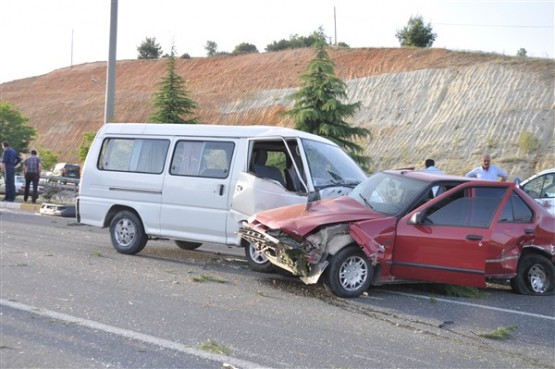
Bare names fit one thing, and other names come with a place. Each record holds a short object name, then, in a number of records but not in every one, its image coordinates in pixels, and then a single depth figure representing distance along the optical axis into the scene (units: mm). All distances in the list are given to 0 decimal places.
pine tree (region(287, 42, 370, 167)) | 21812
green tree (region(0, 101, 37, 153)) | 40250
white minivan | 8938
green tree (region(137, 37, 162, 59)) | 88875
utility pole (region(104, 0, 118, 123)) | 18844
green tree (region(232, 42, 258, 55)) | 90312
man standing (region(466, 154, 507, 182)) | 12672
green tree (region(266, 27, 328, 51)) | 83838
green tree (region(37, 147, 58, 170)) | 42125
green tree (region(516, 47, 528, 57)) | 54112
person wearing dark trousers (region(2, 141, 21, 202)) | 18266
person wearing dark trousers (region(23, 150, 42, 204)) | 18750
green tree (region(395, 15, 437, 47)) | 61188
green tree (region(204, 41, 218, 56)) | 94862
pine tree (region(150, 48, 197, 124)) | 25656
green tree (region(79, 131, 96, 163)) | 30484
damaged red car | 7523
